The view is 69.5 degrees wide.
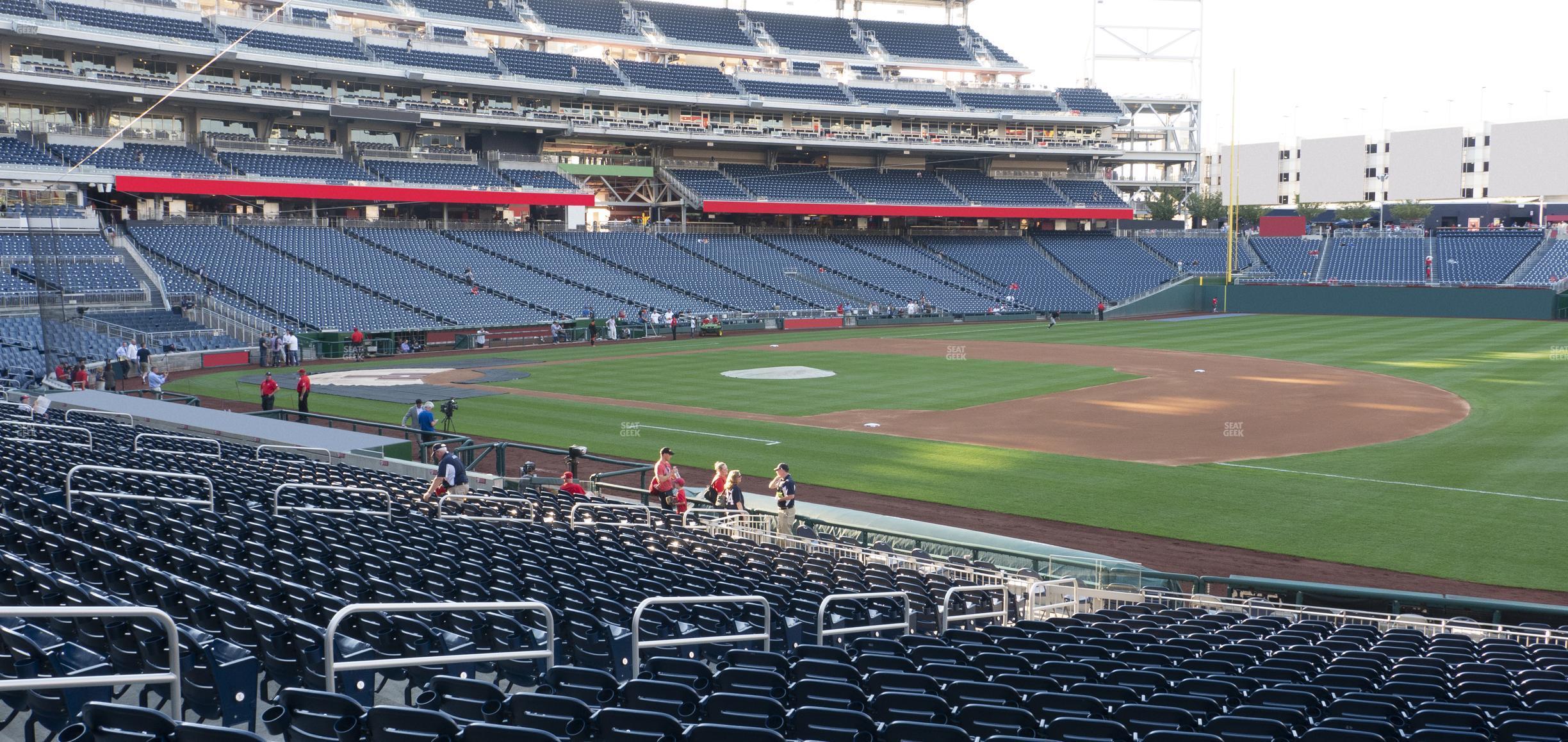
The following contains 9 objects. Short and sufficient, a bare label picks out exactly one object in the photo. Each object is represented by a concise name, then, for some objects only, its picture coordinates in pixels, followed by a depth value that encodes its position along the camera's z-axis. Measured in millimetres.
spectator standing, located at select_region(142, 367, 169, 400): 31969
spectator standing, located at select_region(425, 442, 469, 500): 17734
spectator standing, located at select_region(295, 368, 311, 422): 29906
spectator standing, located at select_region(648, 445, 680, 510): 19109
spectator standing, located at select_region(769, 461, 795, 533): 17750
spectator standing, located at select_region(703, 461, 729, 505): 19531
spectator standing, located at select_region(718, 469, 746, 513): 18797
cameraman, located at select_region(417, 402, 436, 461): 24547
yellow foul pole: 73312
